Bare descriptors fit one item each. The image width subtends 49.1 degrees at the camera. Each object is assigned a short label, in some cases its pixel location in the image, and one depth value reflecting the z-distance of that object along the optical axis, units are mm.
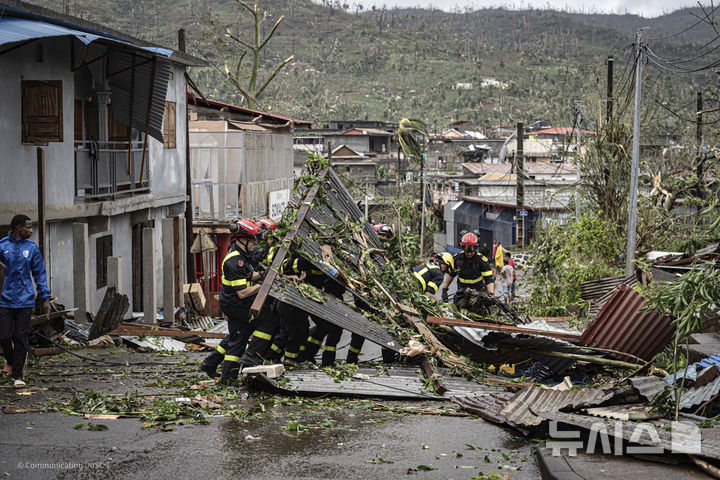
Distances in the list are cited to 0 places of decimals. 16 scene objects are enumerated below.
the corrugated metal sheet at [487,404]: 6852
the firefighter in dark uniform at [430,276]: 11075
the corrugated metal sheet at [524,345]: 8945
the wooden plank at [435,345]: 9017
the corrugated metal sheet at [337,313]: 8547
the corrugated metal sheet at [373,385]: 7902
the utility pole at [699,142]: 24417
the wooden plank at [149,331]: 13234
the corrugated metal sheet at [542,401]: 6534
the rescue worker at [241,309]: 8727
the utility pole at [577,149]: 21742
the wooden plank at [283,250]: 7992
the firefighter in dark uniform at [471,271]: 12234
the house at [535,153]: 58000
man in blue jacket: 8141
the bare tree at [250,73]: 36156
